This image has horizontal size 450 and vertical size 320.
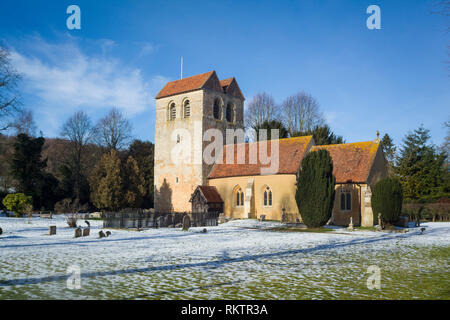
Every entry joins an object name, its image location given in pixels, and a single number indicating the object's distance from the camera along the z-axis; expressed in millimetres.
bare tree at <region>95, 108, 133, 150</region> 49812
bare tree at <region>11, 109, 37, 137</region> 45444
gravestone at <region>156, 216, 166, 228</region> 25344
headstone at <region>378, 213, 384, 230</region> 24094
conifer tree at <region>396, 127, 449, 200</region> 38688
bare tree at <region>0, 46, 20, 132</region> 21425
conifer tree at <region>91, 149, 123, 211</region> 37188
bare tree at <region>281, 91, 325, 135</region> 49125
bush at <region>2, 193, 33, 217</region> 33500
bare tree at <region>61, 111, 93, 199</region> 46594
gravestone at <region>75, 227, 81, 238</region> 18625
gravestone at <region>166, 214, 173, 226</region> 25706
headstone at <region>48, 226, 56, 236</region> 19922
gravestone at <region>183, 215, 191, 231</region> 23516
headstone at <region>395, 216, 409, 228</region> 27594
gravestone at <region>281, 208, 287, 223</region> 28359
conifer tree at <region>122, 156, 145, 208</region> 38784
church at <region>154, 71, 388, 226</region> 28922
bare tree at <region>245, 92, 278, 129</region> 50888
